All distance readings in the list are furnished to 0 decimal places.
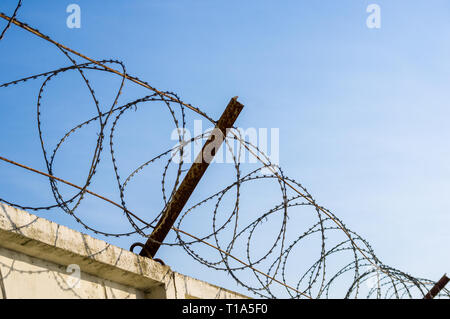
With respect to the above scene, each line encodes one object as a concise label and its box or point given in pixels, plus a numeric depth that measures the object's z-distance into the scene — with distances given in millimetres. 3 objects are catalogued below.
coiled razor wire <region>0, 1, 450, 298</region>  4938
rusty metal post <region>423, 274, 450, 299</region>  7874
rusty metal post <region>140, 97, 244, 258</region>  5758
